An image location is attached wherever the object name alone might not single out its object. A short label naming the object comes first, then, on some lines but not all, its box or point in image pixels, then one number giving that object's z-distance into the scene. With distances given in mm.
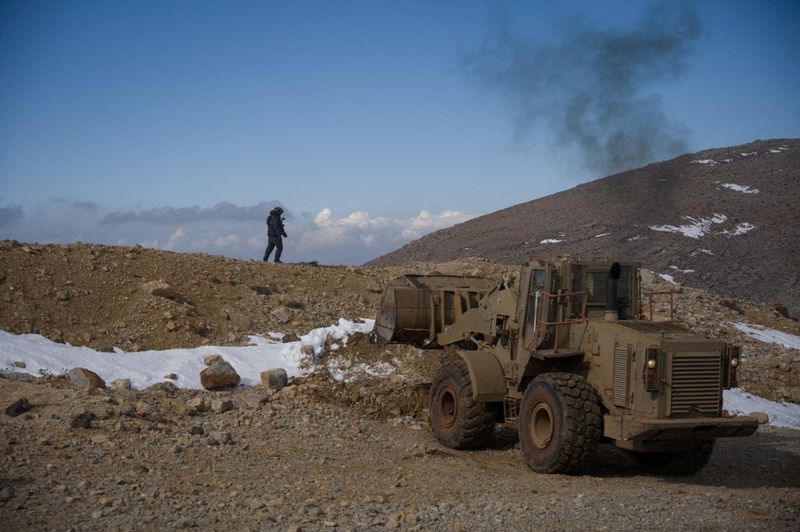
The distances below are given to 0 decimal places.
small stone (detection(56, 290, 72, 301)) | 15562
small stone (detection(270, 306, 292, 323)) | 16578
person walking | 21881
